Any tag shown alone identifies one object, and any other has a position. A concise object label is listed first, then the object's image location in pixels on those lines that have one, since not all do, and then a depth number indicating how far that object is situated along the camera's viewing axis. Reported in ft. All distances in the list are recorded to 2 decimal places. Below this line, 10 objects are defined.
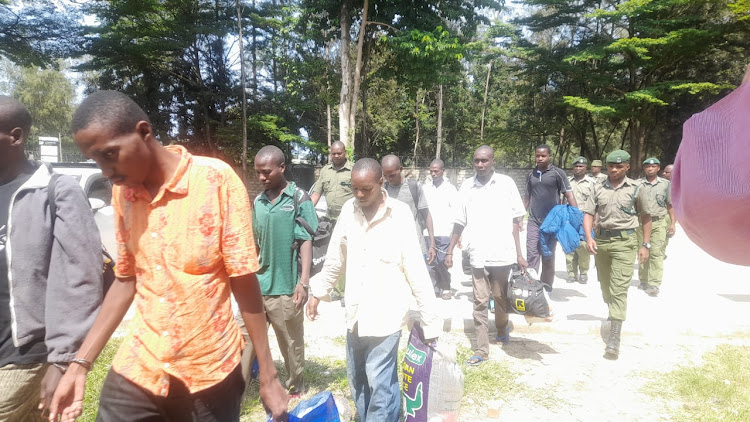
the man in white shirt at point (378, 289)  9.02
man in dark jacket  6.14
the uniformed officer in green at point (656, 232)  22.03
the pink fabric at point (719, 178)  2.52
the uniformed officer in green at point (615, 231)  14.87
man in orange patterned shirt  5.40
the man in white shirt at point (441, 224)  21.54
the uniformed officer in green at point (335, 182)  19.81
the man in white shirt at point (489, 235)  14.60
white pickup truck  20.83
